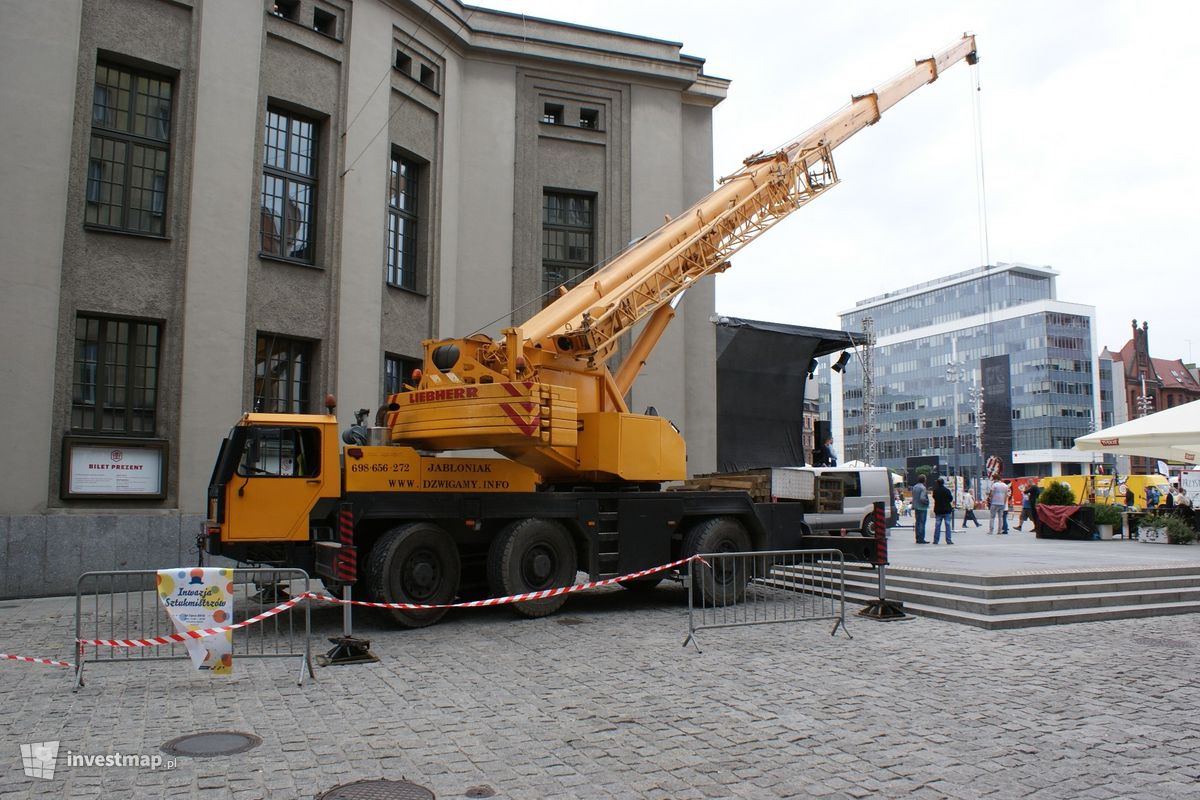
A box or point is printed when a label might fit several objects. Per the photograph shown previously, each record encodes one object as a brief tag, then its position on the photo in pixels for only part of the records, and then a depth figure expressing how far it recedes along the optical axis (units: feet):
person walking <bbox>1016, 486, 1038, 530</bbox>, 85.90
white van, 69.00
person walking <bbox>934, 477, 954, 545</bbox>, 68.80
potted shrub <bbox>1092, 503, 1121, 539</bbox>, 74.13
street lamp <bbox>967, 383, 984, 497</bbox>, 199.77
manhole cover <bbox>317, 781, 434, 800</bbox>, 16.11
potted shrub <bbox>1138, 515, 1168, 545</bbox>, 68.89
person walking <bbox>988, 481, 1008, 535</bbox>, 84.09
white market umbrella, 64.90
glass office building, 329.31
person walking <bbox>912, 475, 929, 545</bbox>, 73.00
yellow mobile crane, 34.37
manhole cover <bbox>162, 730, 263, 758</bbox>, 18.74
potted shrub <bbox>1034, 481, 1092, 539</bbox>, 74.38
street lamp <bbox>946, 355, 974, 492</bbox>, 196.49
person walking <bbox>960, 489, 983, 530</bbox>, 103.54
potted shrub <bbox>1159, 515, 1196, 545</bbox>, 67.05
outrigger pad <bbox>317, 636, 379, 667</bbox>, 28.19
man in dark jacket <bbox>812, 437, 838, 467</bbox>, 78.07
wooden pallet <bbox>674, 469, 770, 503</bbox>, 44.79
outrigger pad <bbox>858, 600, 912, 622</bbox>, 37.06
